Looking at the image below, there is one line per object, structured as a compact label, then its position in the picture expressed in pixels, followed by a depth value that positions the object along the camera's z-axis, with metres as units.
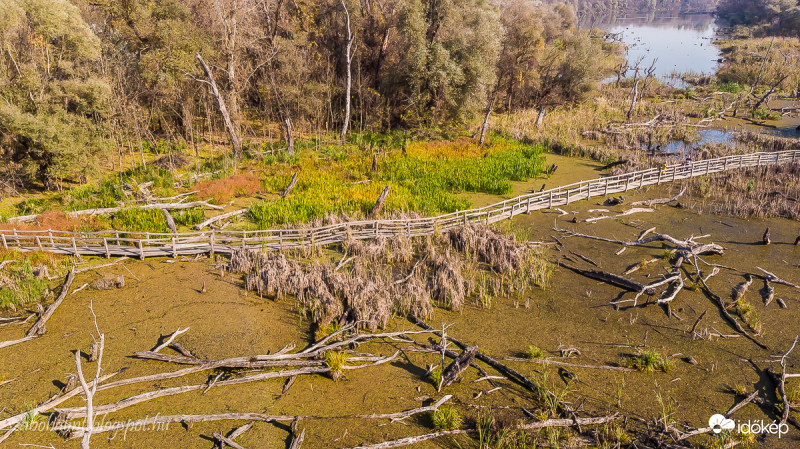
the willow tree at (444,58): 28.89
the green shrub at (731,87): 45.02
